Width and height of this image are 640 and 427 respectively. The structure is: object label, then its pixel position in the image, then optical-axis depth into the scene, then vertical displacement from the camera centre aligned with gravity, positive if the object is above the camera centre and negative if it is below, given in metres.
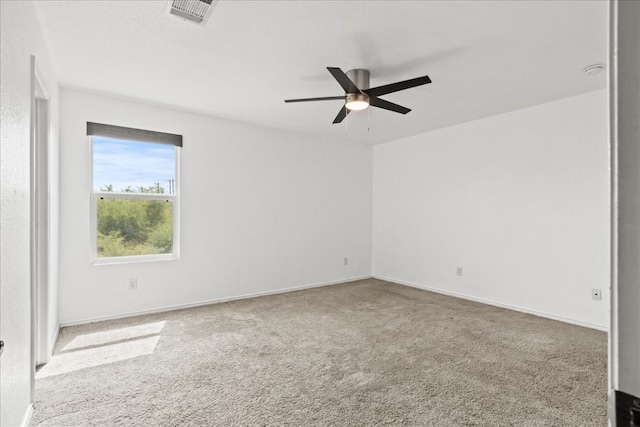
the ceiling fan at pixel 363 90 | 2.71 +1.03
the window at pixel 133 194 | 3.79 +0.24
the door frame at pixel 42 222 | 2.68 -0.06
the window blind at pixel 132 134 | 3.69 +0.91
